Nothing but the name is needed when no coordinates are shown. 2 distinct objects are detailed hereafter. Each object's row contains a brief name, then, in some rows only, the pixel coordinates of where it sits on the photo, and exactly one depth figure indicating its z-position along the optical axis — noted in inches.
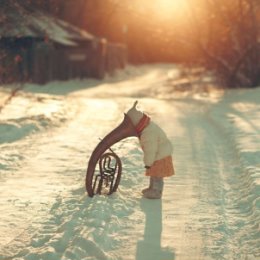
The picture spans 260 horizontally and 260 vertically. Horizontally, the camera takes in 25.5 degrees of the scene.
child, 286.5
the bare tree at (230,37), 986.7
